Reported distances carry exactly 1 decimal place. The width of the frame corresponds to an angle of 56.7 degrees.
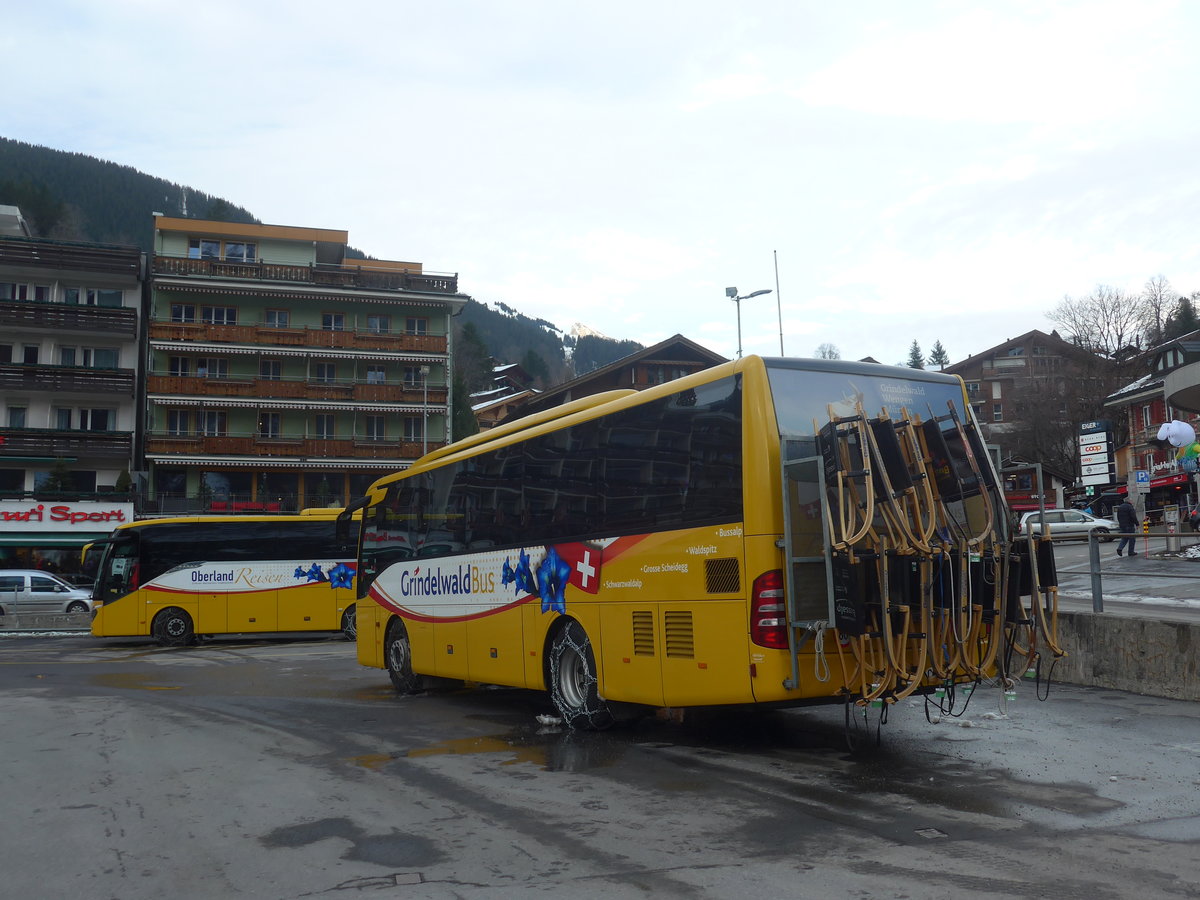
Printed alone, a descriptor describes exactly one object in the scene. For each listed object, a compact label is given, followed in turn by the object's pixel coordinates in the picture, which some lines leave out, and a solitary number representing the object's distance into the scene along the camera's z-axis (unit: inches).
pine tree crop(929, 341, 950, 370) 5803.2
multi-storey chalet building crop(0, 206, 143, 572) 2011.6
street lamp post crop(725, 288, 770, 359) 1306.6
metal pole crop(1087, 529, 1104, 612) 519.5
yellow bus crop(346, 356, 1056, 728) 314.8
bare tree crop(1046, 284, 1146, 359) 3043.8
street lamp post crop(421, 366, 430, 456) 2367.1
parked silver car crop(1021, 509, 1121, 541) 1773.1
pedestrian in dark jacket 1236.4
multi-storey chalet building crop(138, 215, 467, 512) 2293.3
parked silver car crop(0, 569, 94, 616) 1449.3
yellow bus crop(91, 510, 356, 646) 1120.8
